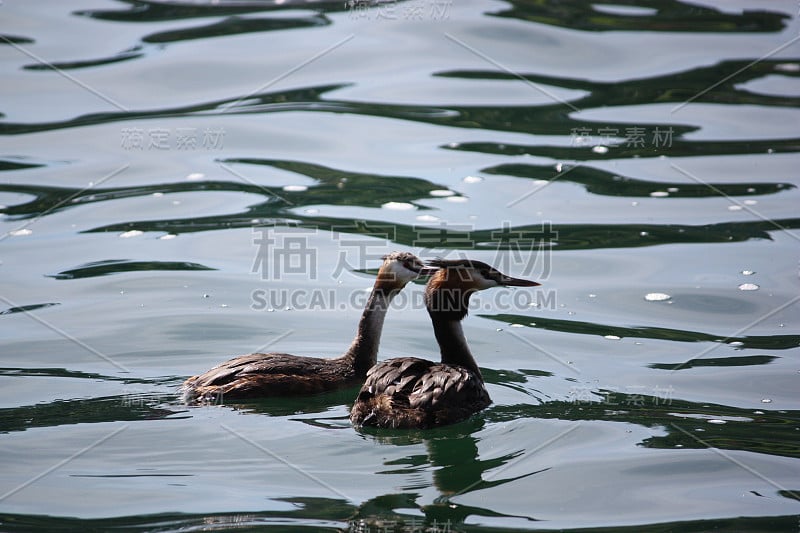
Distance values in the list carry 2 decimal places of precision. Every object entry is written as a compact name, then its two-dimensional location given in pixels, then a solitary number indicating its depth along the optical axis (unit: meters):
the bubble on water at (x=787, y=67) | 32.84
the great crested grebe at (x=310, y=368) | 15.20
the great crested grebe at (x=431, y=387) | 14.13
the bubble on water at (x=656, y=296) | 19.78
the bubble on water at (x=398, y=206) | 24.14
